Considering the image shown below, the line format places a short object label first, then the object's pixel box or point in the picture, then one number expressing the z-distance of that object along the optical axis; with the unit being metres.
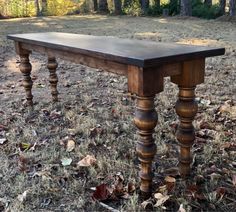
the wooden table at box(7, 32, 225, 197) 1.98
